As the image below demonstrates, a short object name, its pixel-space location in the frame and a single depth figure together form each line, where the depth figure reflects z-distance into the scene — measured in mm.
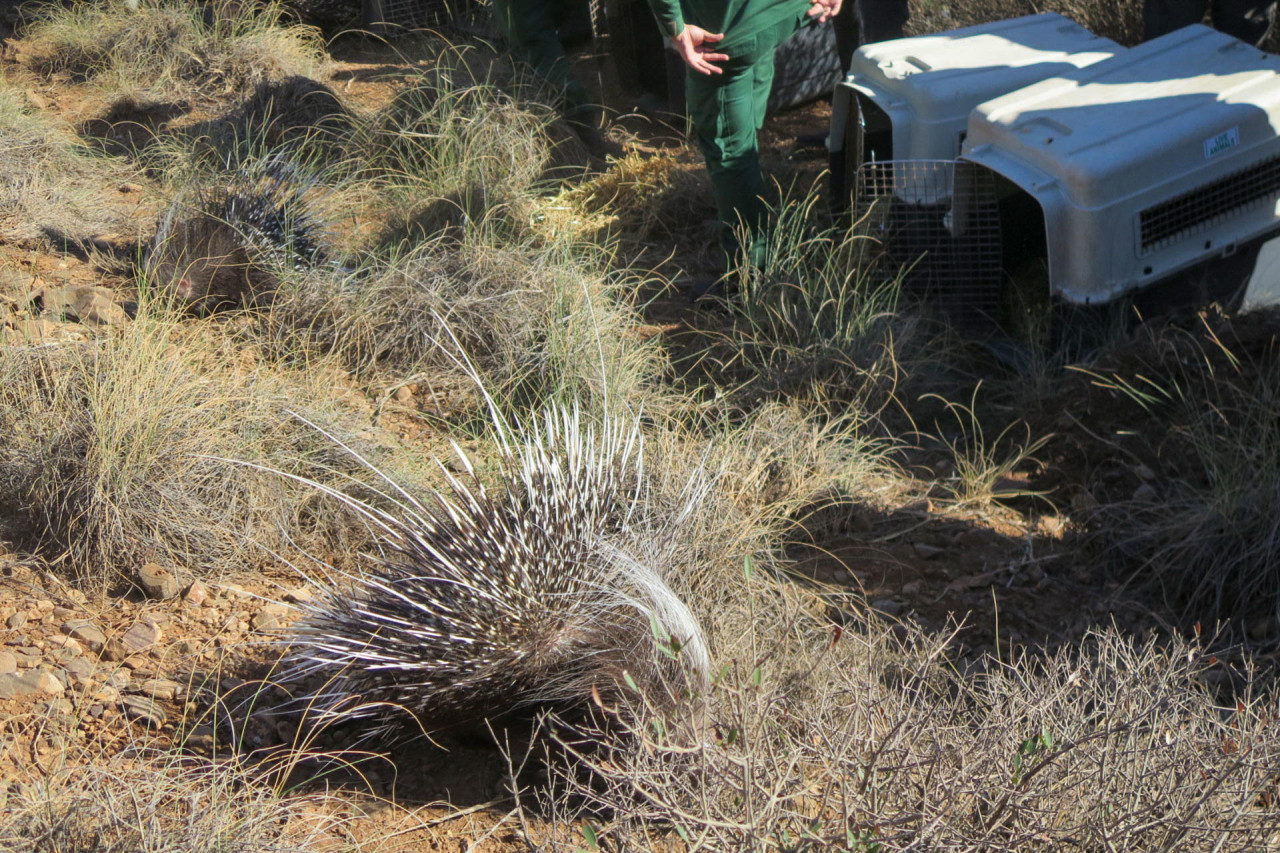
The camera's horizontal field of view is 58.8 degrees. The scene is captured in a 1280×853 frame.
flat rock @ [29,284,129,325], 4152
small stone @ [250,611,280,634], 2939
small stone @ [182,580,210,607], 2992
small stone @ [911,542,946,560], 3376
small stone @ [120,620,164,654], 2824
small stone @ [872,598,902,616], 3131
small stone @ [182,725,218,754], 2541
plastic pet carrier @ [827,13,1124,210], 4262
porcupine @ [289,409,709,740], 2334
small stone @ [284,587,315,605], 2919
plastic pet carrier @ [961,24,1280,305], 3578
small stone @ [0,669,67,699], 2617
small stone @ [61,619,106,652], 2830
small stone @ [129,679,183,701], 2676
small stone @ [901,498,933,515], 3553
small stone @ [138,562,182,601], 3000
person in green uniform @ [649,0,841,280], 4246
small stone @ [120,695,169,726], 2598
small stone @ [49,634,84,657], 2793
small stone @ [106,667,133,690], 2697
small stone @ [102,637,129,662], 2795
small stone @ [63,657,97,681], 2701
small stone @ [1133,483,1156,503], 3330
